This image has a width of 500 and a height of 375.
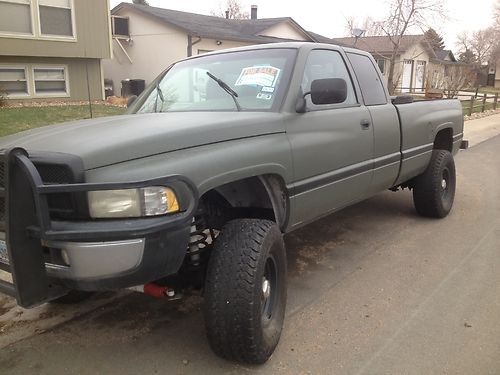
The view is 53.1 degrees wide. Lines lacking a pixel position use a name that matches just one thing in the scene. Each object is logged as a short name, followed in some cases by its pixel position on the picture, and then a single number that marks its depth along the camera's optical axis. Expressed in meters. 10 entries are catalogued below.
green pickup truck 2.26
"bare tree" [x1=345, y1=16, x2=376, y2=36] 28.50
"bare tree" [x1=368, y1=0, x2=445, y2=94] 26.28
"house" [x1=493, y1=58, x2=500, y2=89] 65.00
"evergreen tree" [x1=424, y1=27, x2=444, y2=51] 36.04
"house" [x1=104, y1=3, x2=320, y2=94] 23.11
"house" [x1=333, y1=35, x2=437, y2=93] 38.66
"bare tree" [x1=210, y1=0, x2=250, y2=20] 55.03
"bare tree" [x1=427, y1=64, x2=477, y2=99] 20.84
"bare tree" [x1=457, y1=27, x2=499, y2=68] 63.59
